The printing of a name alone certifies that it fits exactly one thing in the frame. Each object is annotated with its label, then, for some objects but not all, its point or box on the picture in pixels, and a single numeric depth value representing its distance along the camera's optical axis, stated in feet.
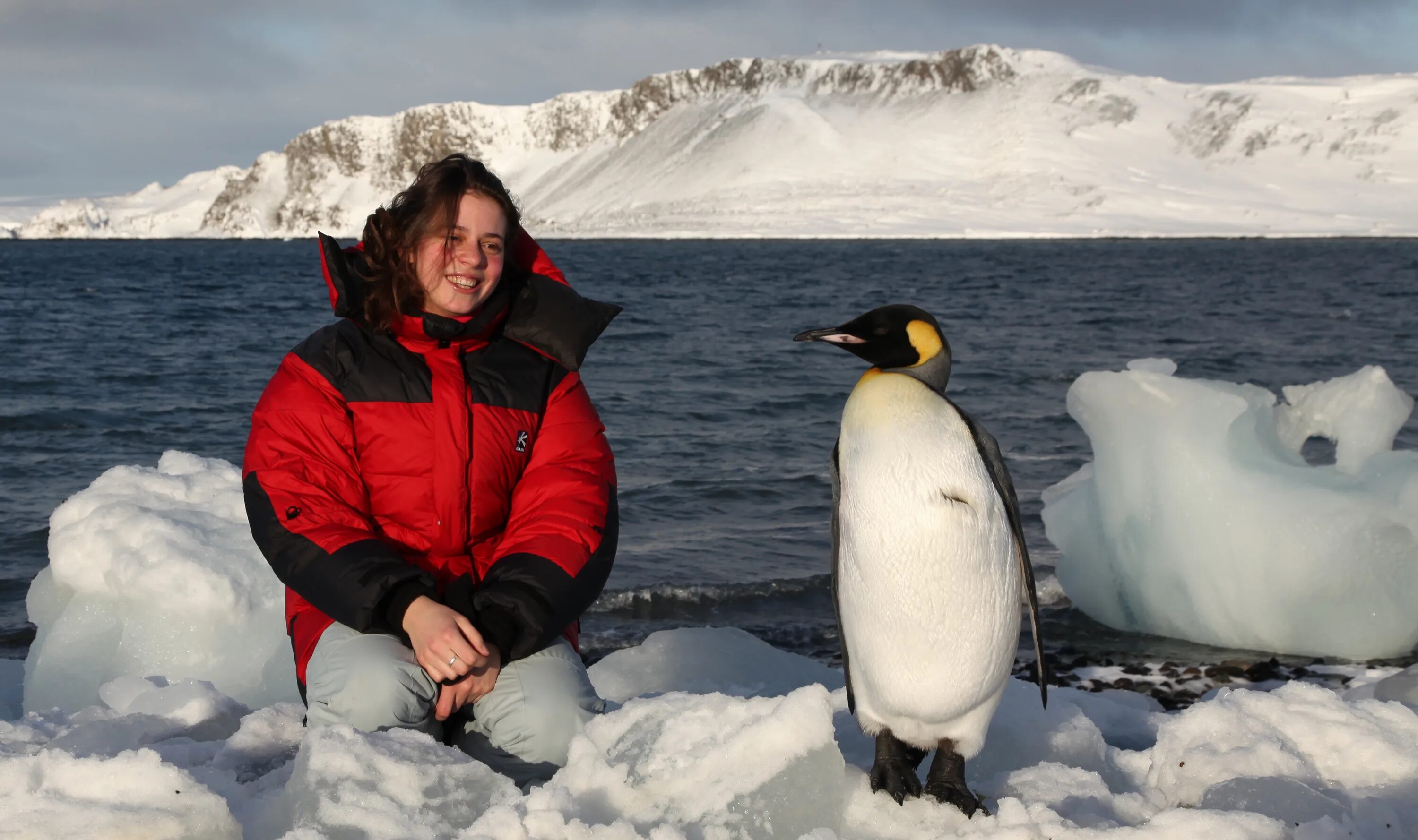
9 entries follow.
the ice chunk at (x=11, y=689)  13.85
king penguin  8.63
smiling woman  8.11
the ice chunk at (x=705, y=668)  13.14
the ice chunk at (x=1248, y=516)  17.22
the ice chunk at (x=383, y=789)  6.98
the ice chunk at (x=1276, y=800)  7.73
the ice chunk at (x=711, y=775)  7.30
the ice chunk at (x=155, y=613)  13.56
